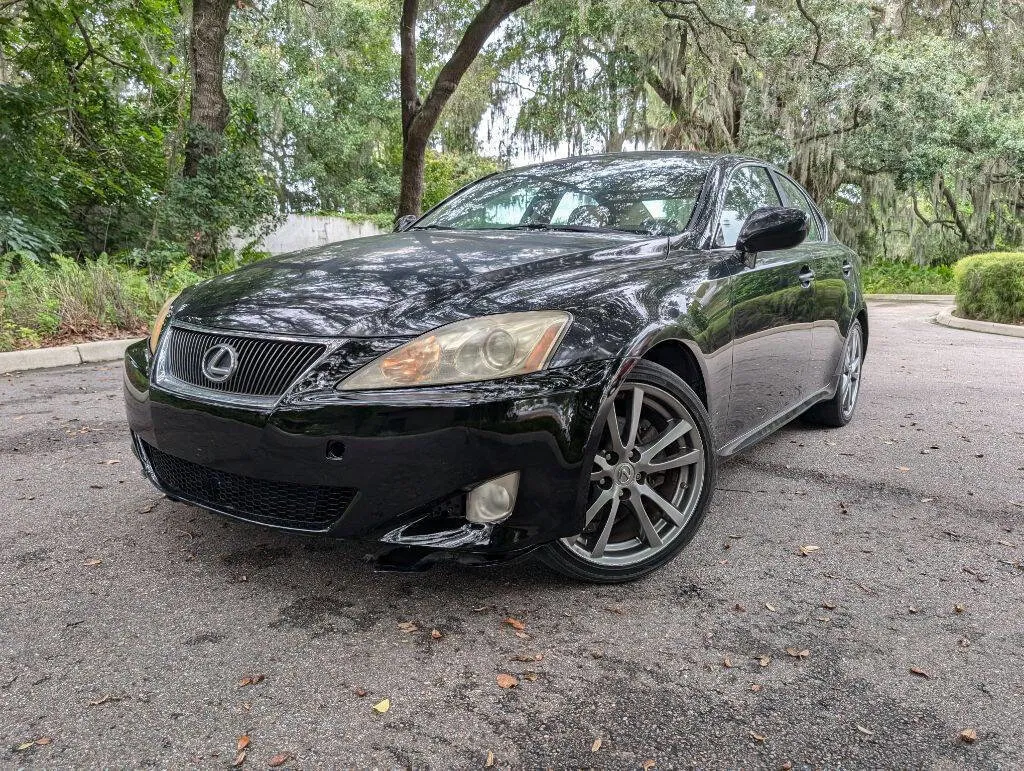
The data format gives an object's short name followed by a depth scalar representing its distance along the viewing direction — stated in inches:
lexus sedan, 86.3
